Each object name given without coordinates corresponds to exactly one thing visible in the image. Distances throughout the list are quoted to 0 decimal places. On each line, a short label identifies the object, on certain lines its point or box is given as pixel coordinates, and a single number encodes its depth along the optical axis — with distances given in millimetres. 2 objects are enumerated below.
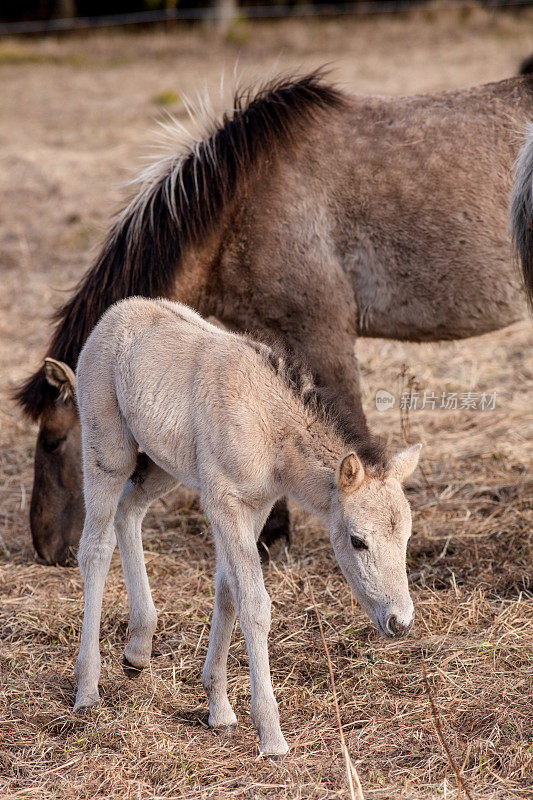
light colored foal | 6012
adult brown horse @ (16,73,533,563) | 9367
